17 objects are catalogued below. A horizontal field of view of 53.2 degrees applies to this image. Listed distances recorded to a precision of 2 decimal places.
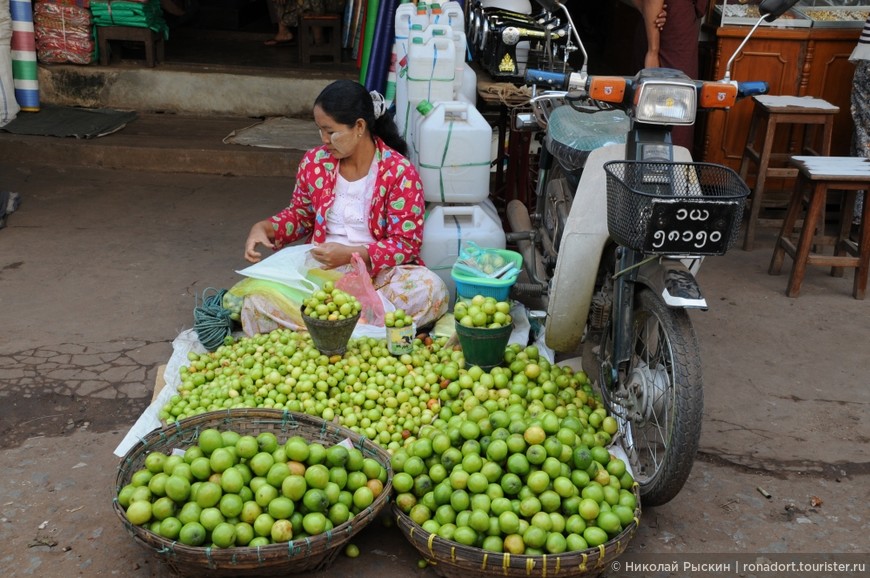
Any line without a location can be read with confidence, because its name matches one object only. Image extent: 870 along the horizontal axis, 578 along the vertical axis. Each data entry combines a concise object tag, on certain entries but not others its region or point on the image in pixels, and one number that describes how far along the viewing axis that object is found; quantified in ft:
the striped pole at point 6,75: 21.99
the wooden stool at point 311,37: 25.72
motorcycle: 8.64
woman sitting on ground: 12.95
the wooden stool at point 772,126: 17.17
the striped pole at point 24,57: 22.33
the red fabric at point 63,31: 23.15
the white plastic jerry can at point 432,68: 14.35
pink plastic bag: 12.84
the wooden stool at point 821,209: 15.12
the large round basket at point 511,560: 8.27
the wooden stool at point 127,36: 23.88
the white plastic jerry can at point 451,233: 14.07
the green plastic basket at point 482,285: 12.32
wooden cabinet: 18.93
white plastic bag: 13.00
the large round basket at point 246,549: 8.08
